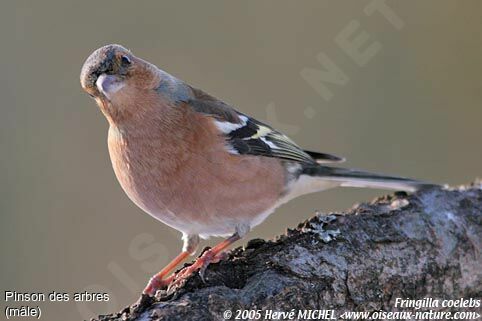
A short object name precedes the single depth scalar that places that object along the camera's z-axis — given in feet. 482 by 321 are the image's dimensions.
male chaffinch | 24.77
